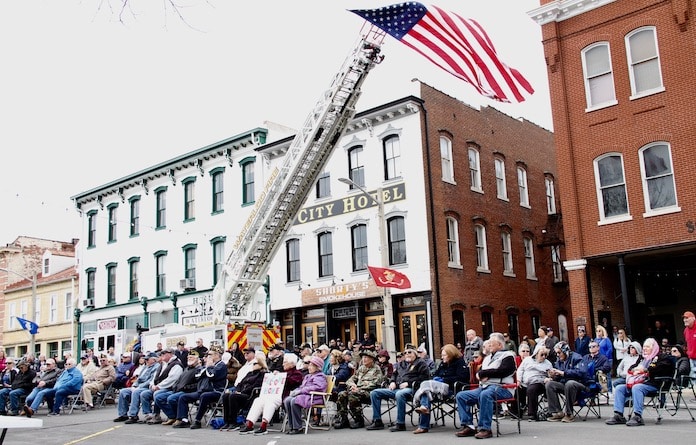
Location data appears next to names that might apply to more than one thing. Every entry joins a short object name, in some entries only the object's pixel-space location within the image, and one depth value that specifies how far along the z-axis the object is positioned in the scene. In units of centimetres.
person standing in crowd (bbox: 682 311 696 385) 1393
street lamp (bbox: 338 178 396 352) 2066
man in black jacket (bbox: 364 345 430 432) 1269
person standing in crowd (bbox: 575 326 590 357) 1684
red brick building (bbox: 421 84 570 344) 2716
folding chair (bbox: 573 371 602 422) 1283
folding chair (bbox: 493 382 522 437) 1144
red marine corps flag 2009
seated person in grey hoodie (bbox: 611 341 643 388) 1289
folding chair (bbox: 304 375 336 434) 1332
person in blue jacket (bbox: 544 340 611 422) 1256
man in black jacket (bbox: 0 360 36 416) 1881
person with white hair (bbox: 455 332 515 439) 1120
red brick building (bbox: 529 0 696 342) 2006
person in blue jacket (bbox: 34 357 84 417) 1811
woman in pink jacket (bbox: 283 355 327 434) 1321
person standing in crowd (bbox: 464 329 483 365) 1834
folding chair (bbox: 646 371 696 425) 1196
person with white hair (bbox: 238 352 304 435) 1347
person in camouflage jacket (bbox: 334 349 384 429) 1353
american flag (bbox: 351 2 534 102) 1549
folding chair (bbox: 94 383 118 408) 2060
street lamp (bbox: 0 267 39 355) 3887
